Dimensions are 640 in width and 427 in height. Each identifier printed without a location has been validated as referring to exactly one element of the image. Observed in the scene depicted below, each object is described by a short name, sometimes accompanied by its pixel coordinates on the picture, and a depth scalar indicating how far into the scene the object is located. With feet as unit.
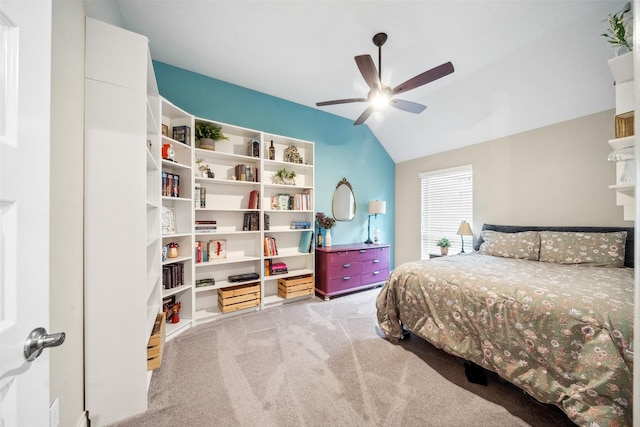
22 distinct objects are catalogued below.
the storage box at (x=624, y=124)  4.53
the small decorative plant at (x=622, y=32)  4.56
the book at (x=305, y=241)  11.08
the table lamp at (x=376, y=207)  13.19
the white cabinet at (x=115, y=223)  4.33
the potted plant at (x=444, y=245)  12.35
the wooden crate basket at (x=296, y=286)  10.29
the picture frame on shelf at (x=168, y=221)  7.80
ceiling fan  6.22
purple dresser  10.76
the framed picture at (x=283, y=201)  10.65
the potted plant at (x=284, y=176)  10.64
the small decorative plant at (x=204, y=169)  8.93
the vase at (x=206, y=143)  8.76
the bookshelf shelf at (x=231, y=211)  8.31
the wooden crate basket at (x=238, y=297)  8.85
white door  1.64
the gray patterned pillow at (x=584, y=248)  7.41
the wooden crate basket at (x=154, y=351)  5.63
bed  3.88
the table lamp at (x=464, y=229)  11.33
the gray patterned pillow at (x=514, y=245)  8.78
